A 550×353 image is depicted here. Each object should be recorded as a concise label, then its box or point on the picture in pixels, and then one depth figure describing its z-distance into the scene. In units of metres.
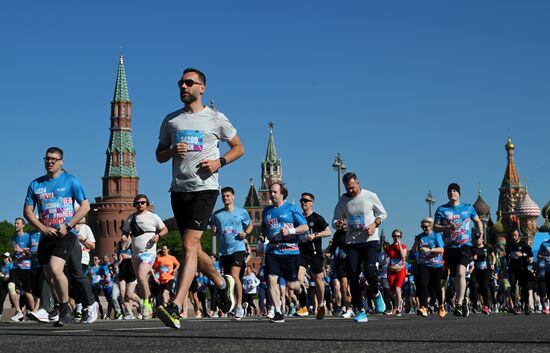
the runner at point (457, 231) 15.05
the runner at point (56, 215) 10.87
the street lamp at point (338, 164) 49.09
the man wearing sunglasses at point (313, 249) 16.70
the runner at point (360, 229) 13.55
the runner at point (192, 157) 8.79
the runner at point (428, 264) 17.59
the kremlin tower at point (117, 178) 153.38
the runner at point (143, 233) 15.67
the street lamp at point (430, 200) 76.06
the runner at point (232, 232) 15.59
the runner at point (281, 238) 13.88
